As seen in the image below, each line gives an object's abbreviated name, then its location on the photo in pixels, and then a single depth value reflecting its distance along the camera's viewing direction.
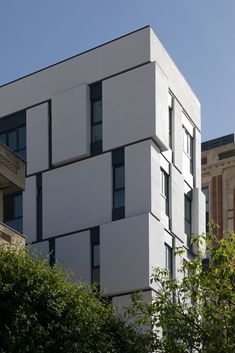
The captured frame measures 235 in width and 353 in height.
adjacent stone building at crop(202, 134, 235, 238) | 78.38
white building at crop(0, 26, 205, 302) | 43.44
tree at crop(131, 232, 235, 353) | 28.56
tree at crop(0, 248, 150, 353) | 29.02
